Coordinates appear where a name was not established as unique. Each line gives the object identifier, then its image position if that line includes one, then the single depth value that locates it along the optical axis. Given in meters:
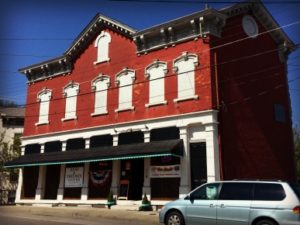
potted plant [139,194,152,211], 15.24
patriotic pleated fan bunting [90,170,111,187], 17.51
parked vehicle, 8.02
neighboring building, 26.22
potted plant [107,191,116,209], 16.54
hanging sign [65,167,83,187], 18.43
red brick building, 15.10
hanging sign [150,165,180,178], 15.28
